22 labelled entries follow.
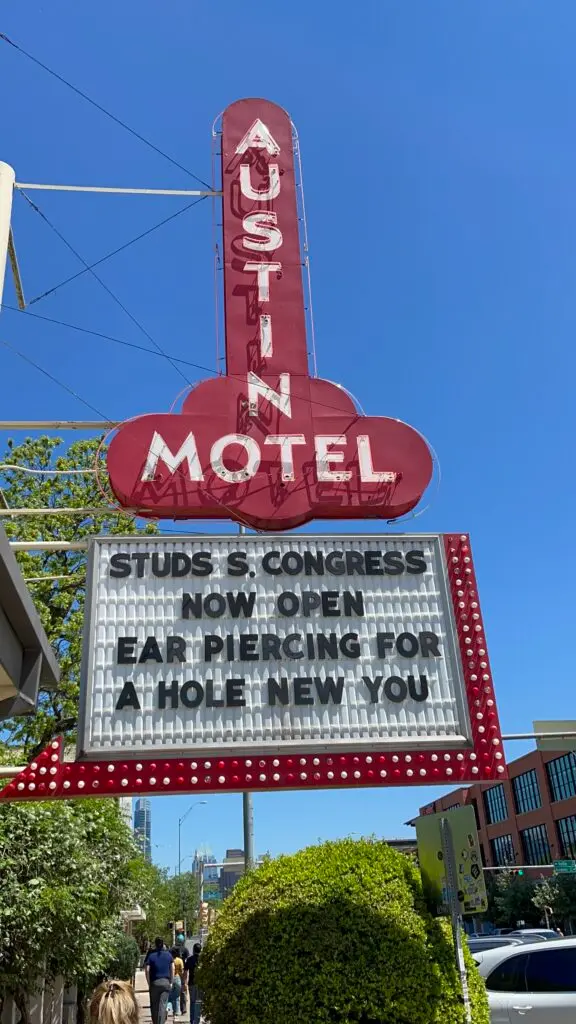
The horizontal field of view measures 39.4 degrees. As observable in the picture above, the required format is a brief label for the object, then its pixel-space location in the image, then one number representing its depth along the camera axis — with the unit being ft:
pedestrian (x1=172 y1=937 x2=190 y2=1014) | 70.08
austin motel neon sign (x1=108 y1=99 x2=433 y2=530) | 28.99
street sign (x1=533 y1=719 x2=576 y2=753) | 47.62
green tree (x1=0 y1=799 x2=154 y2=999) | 32.68
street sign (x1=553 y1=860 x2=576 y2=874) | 134.41
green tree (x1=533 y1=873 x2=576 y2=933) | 166.50
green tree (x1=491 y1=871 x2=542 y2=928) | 187.32
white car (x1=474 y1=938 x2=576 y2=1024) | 34.47
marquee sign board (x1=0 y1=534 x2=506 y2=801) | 22.71
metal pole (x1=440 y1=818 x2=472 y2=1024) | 26.30
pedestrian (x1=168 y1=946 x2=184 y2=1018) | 64.98
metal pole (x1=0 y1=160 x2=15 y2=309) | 27.45
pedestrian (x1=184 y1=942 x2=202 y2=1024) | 47.57
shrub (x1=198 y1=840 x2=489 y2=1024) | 25.03
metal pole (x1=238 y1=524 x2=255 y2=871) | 55.98
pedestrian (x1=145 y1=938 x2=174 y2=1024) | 47.60
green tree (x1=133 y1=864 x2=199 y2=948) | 181.06
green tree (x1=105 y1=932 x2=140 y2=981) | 83.05
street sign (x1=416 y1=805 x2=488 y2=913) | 27.25
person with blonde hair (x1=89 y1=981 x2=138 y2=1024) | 13.26
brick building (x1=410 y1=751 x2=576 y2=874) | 192.75
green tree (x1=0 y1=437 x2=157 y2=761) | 56.13
